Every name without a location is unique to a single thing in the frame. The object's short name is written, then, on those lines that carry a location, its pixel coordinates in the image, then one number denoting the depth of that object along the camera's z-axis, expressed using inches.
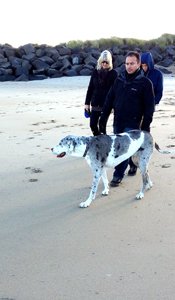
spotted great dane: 215.8
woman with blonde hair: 277.7
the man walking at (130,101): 233.6
